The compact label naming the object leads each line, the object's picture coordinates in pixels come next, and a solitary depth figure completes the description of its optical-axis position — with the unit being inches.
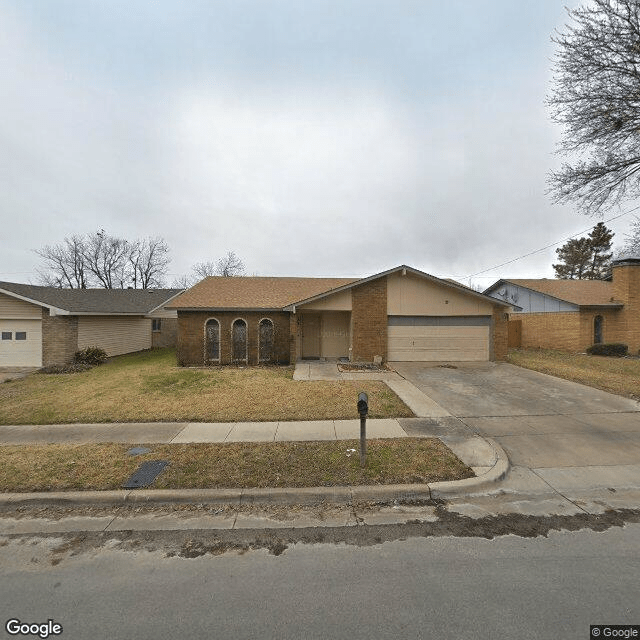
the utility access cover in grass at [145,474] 167.8
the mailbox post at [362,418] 183.1
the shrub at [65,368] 520.4
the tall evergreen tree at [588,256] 1430.9
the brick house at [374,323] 574.9
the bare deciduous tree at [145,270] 1800.0
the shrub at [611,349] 700.0
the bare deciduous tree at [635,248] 552.4
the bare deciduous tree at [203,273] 2013.7
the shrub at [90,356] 582.2
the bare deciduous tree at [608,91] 385.4
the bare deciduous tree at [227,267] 1942.7
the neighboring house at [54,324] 552.7
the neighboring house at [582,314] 735.7
